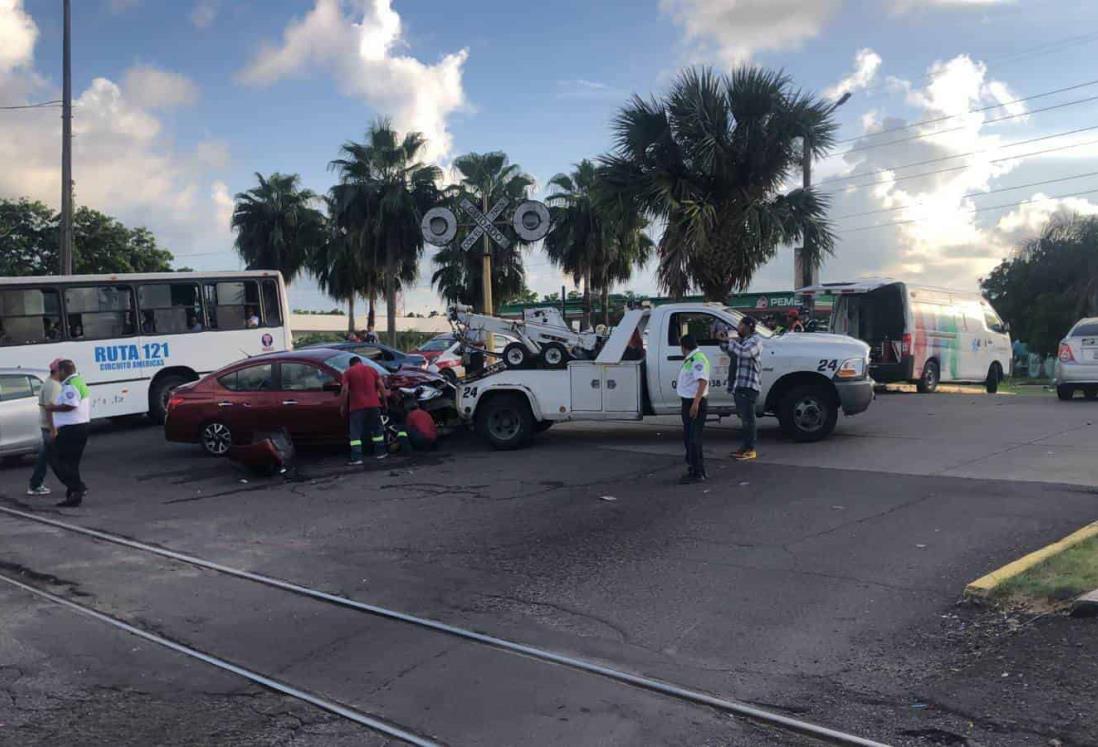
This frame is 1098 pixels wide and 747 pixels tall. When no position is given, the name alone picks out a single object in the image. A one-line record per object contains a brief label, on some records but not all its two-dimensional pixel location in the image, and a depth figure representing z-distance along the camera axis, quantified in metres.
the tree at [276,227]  46.81
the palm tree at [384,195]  40.59
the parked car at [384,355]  18.85
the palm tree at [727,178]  20.45
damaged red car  13.49
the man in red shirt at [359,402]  12.62
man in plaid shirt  11.60
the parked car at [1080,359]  17.94
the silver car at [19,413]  13.93
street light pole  21.14
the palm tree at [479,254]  42.12
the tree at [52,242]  47.38
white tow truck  13.00
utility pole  23.78
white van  20.34
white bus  17.30
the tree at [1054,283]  43.22
